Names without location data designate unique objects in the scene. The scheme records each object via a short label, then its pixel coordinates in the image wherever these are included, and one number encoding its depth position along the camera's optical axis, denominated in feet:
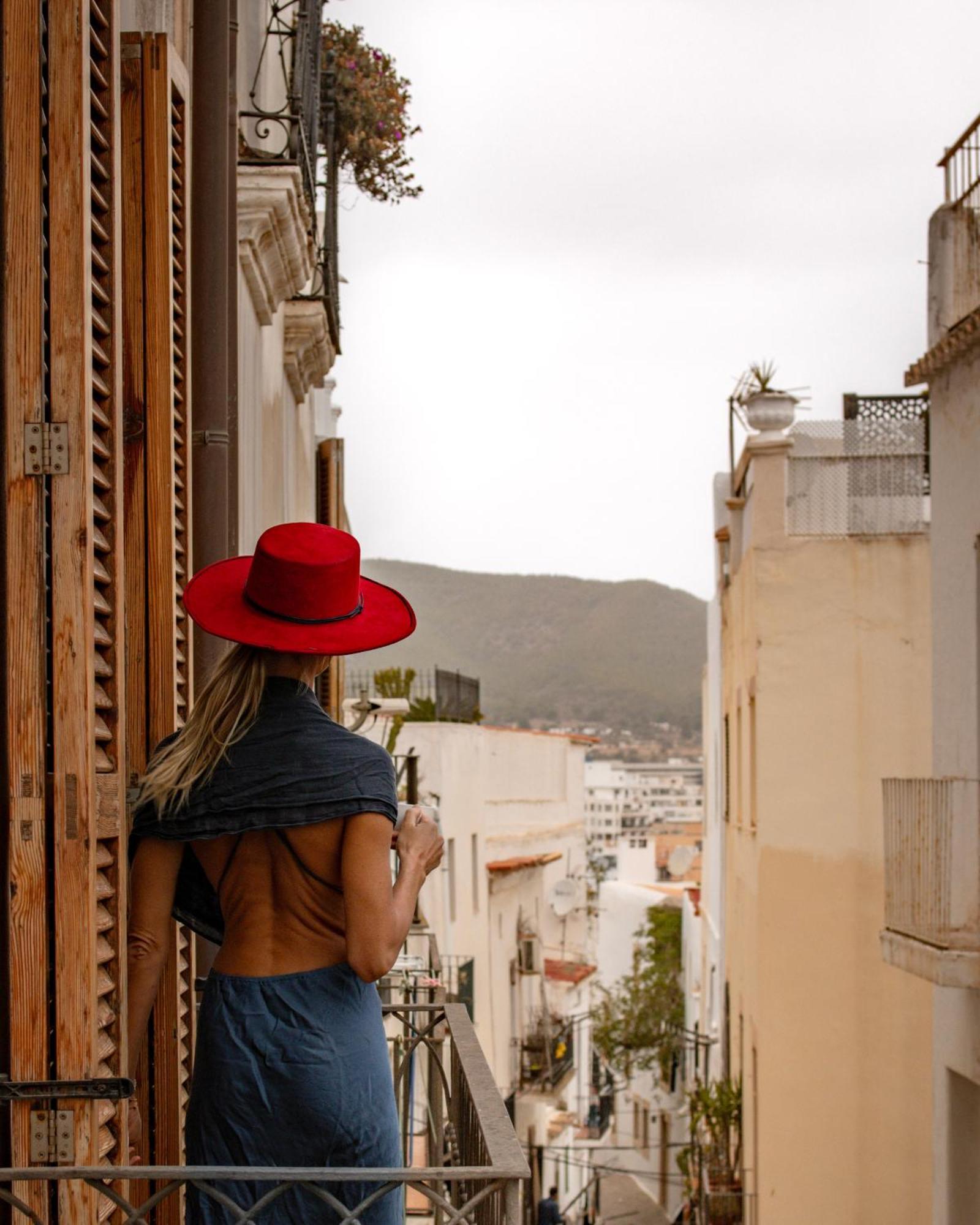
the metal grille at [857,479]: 50.83
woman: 10.00
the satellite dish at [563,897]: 104.99
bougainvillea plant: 37.40
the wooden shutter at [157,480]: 12.86
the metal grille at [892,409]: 52.37
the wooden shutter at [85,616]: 9.85
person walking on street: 76.95
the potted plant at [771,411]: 51.70
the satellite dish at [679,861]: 161.38
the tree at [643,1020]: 102.78
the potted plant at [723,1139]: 56.70
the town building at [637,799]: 524.52
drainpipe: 18.28
